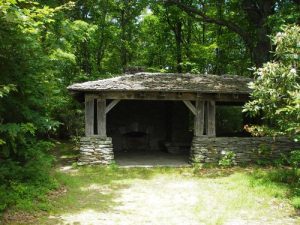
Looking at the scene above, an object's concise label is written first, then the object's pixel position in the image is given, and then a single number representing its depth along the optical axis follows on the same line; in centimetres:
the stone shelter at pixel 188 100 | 1307
